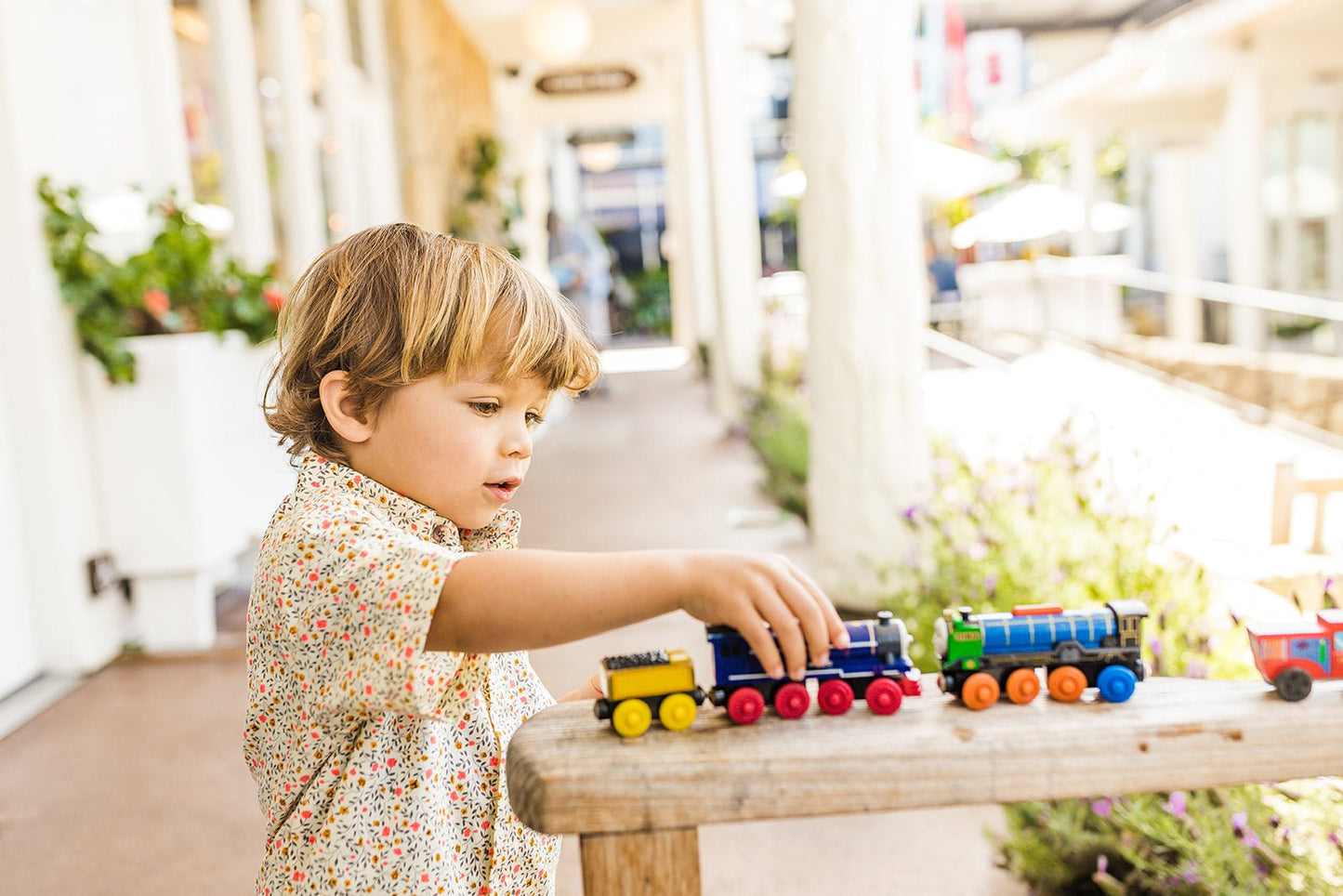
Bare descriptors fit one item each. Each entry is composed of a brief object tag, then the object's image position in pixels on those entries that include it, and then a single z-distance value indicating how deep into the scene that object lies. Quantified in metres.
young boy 0.94
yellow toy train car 0.93
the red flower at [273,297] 4.29
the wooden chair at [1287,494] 3.35
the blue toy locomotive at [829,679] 0.96
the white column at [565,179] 28.53
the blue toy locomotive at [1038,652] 0.99
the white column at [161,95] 4.60
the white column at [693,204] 12.70
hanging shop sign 13.25
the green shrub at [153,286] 3.62
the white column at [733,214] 8.62
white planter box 3.79
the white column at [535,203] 14.16
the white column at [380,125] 7.84
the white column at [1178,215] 14.22
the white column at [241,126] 5.31
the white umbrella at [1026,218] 13.67
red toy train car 0.97
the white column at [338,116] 6.86
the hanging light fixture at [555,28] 8.30
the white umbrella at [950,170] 12.94
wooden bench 0.86
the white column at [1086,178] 15.00
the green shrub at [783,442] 5.66
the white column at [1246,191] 10.27
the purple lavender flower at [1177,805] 1.77
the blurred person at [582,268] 13.59
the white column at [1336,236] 11.03
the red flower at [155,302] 3.78
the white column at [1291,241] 11.55
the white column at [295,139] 5.96
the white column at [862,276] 3.63
